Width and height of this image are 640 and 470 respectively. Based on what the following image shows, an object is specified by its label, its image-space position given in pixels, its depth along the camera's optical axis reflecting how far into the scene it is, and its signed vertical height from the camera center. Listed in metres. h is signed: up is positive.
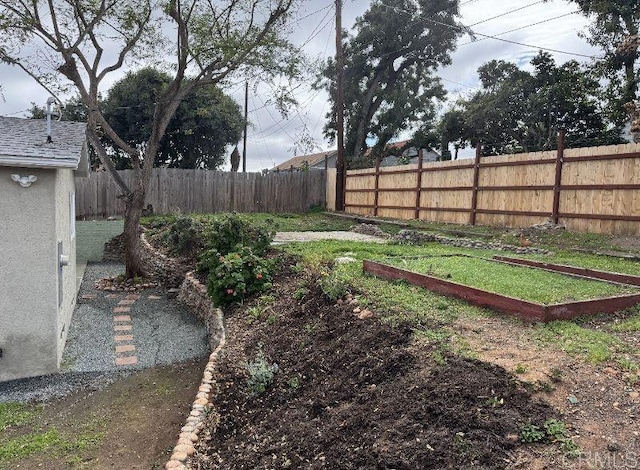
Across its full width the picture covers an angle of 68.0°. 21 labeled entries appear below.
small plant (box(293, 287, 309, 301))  5.67 -1.11
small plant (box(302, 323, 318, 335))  4.75 -1.29
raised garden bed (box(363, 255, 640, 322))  3.98 -0.80
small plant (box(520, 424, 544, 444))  2.35 -1.13
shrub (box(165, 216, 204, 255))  10.16 -0.87
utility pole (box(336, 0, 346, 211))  16.64 +2.81
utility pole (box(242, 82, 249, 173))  24.34 +3.44
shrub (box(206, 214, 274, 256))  7.90 -0.63
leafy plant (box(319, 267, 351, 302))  5.19 -0.94
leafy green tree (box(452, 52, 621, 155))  18.22 +4.07
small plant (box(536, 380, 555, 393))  2.75 -1.04
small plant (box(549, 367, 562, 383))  2.85 -1.01
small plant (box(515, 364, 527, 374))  2.95 -1.01
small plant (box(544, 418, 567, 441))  2.34 -1.11
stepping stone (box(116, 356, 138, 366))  5.66 -1.99
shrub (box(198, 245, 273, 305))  6.62 -1.11
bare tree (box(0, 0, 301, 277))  8.66 +2.86
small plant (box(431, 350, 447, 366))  3.21 -1.06
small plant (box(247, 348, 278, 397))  4.16 -1.58
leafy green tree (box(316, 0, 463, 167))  24.62 +7.44
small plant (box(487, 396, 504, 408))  2.64 -1.09
